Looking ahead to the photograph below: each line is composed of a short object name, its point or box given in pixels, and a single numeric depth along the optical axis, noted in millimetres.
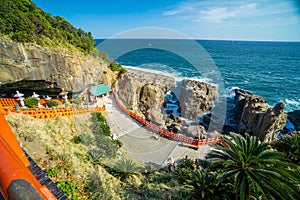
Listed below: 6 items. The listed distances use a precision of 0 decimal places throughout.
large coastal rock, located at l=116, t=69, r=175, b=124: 19141
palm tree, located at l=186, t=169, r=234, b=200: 7040
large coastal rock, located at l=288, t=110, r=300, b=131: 23892
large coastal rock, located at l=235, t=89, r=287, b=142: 17922
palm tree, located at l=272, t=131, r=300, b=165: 10000
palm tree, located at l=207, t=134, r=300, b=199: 5342
